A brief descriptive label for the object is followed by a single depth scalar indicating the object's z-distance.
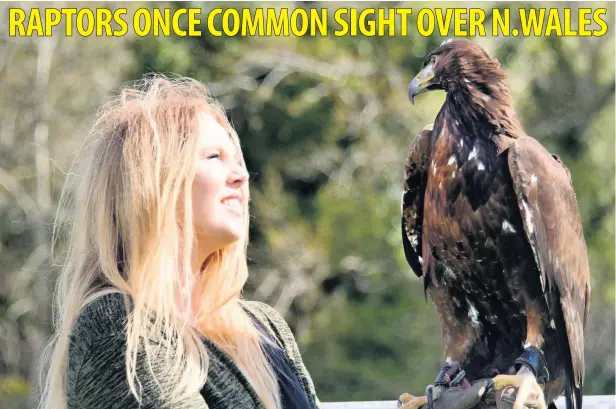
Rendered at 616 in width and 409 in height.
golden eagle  12.29
